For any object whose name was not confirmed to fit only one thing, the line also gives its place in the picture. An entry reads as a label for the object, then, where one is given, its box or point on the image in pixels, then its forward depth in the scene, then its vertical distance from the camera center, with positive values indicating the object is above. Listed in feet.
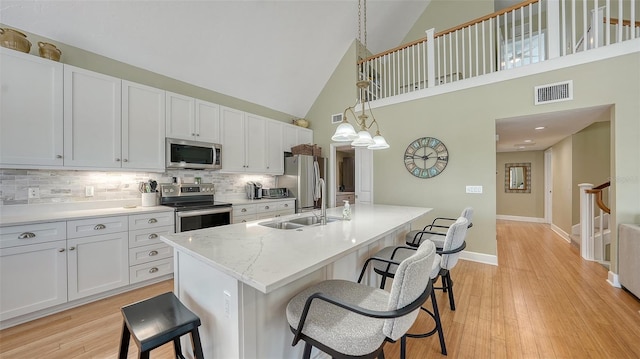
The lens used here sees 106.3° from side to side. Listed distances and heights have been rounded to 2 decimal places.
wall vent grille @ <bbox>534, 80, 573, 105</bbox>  9.93 +3.67
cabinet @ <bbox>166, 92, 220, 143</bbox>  10.85 +2.95
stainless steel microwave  10.74 +1.23
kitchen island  3.61 -1.64
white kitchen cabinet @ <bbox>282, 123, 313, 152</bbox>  16.33 +3.14
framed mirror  23.24 +0.16
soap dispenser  7.54 -1.10
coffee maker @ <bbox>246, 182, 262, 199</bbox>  14.48 -0.68
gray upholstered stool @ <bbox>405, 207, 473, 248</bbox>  7.91 -2.13
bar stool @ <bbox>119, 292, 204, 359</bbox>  3.50 -2.25
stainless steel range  10.06 -1.17
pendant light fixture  7.41 +1.40
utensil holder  10.10 -0.80
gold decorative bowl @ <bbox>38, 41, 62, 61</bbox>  7.93 +4.35
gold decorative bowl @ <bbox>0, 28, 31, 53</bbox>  7.37 +4.39
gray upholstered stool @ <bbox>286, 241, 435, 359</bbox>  3.23 -2.19
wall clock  12.86 +1.22
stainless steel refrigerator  15.60 +0.04
